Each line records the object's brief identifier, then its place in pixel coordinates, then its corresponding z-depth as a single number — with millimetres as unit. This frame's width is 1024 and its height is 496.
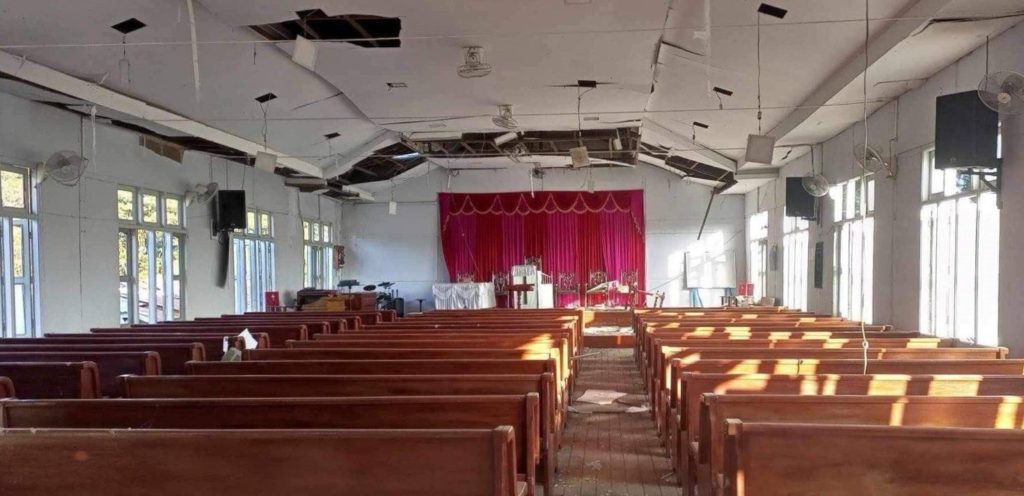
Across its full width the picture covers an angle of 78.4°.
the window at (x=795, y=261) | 9812
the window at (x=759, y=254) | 12586
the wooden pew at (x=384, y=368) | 3092
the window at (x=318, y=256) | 13773
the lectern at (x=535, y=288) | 13805
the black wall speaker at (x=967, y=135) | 4340
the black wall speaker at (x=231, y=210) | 9711
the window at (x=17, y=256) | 6074
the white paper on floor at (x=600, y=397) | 5422
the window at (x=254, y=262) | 10695
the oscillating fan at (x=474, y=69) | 5297
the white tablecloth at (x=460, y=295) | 14078
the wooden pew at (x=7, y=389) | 2664
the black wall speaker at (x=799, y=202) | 8773
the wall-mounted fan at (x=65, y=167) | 6082
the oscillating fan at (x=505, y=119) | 7842
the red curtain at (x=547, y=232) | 15156
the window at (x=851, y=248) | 7199
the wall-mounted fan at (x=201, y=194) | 9226
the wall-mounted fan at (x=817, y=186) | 7691
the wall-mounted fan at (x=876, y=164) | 6152
